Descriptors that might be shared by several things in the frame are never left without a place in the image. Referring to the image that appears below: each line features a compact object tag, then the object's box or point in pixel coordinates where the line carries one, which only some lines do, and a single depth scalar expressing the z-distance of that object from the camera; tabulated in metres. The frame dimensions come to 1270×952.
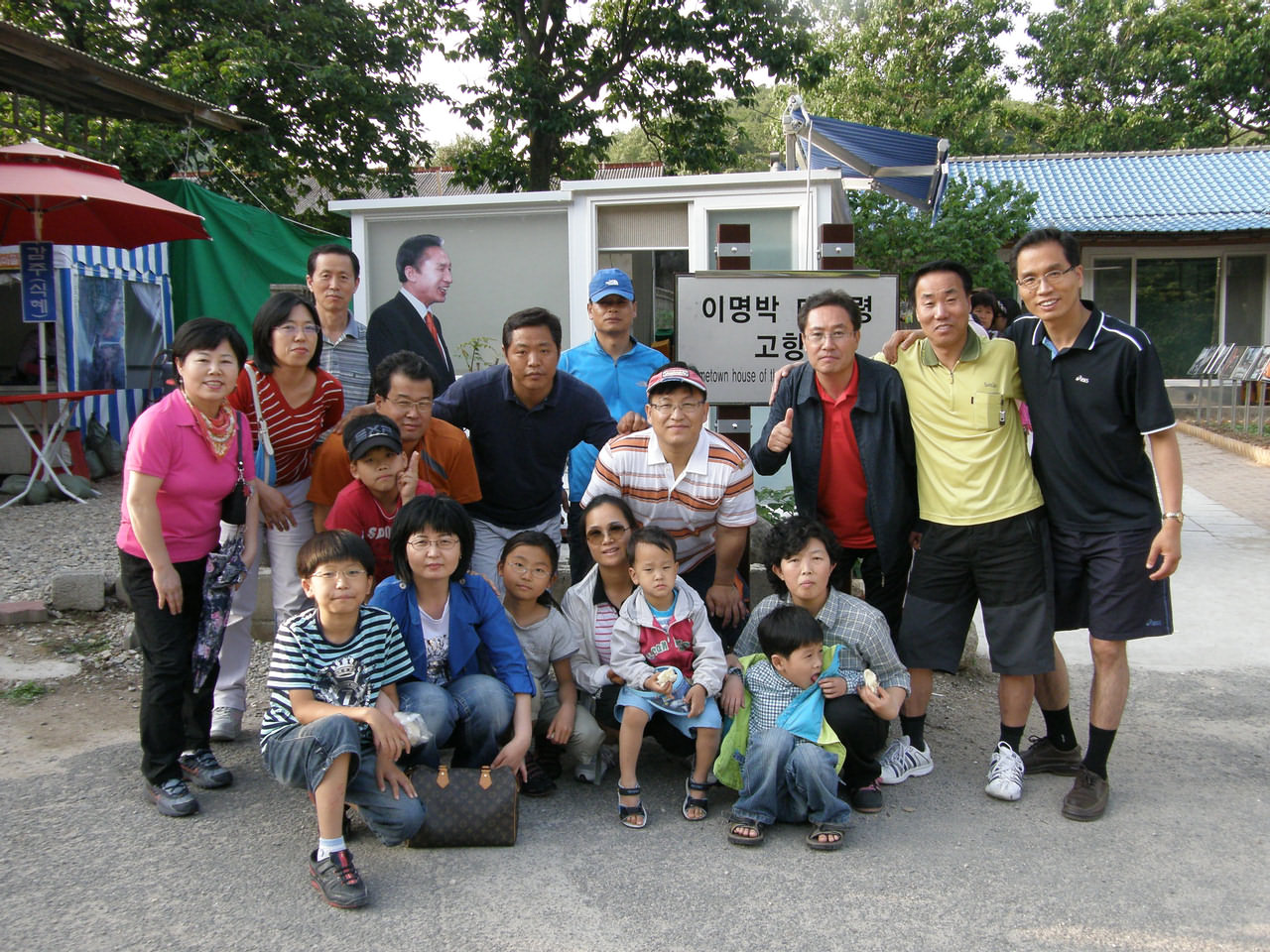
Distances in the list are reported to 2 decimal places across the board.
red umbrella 7.22
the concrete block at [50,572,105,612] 5.33
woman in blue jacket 3.32
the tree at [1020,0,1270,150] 19.16
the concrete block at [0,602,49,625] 5.15
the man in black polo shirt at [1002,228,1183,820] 3.33
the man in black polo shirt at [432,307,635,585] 4.11
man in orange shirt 3.79
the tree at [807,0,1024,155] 19.45
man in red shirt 3.65
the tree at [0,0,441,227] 11.60
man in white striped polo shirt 3.64
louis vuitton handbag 3.12
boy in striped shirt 2.92
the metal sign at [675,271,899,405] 4.84
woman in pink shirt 3.28
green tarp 9.97
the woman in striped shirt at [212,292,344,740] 3.76
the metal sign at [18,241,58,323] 8.10
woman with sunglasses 3.55
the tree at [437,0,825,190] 14.41
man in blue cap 4.55
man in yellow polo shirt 3.49
